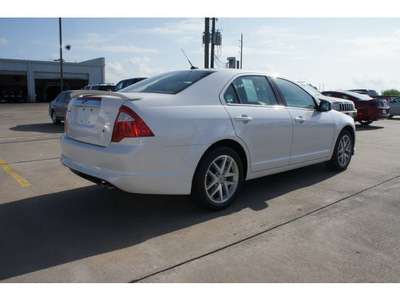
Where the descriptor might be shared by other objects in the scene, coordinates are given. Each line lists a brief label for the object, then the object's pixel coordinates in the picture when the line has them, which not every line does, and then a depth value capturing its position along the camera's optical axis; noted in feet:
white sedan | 10.78
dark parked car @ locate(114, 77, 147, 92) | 48.07
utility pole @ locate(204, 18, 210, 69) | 48.85
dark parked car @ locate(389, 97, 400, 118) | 67.05
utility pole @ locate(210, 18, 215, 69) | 56.34
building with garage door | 129.44
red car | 46.93
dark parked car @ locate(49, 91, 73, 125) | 41.11
